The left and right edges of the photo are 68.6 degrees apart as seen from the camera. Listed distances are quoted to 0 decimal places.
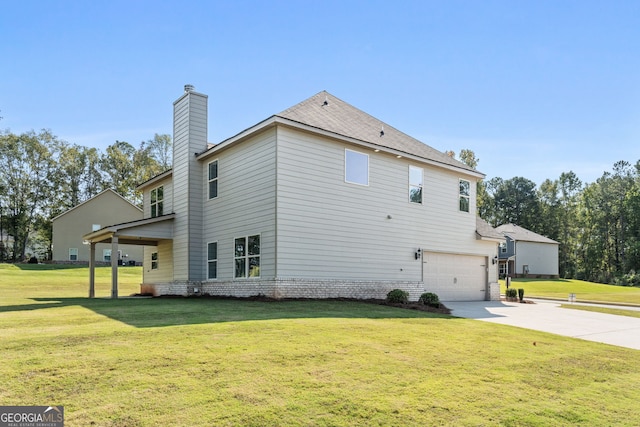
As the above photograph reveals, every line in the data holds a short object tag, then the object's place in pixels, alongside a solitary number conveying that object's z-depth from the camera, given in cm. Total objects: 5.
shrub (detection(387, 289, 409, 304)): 1553
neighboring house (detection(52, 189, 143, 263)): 4297
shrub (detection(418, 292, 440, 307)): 1571
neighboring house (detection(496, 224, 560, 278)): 5134
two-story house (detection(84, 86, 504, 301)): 1495
